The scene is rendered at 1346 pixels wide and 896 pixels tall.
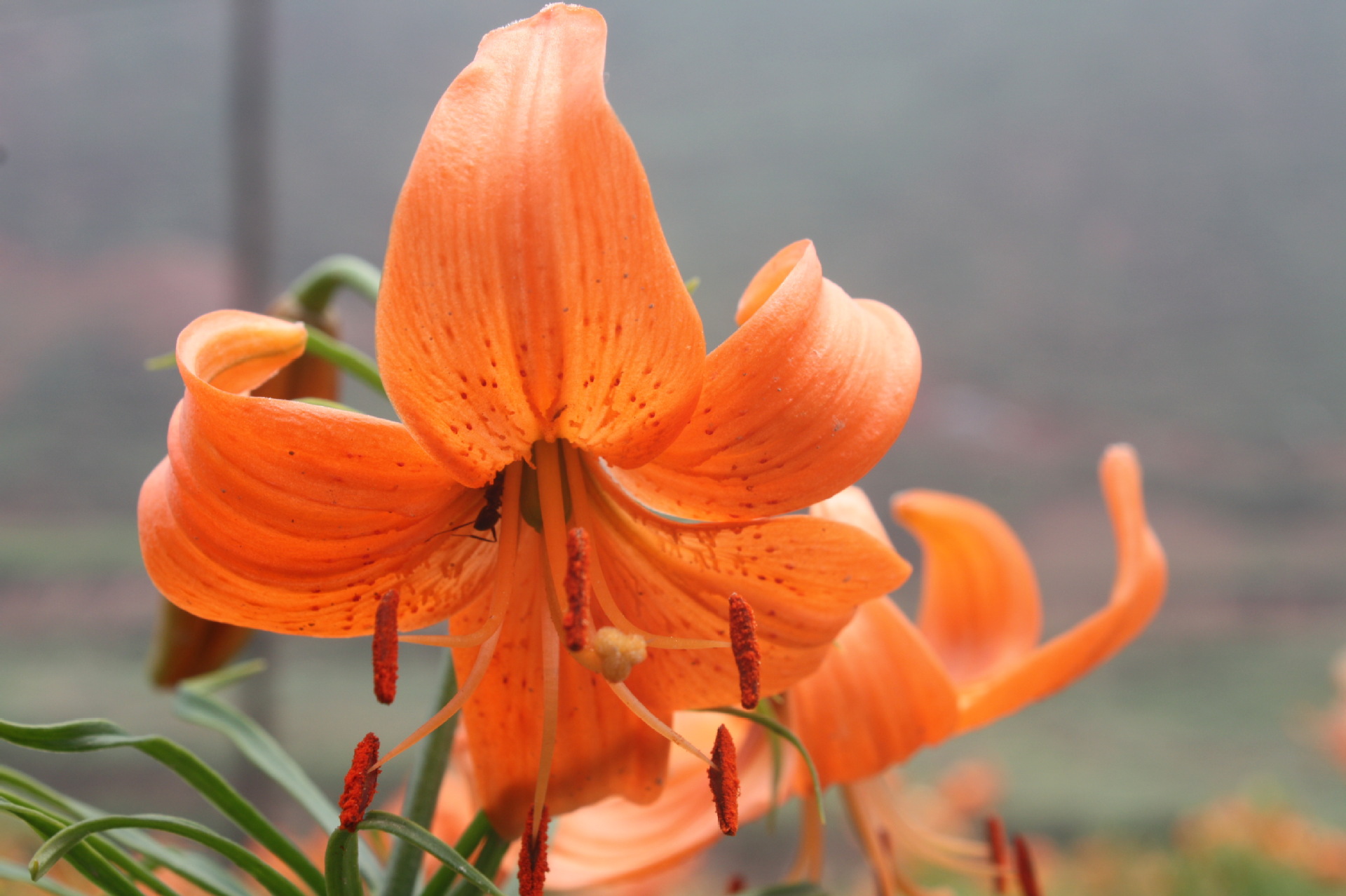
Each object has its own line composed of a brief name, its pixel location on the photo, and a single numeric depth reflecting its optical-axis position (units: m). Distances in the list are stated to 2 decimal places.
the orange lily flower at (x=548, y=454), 0.22
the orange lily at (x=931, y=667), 0.28
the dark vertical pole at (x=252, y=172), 1.07
